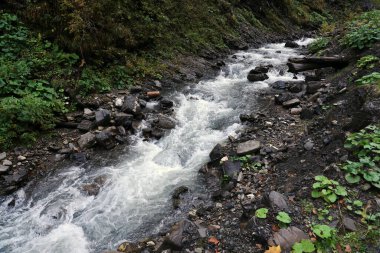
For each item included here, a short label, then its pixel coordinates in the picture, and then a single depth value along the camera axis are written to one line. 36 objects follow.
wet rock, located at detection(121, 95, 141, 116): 7.88
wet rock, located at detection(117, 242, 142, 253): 4.33
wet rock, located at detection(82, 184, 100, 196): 5.59
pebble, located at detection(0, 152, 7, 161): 6.06
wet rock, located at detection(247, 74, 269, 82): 10.88
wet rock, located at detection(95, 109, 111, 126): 7.27
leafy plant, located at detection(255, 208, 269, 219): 3.91
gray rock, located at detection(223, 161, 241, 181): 5.48
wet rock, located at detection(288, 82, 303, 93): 9.06
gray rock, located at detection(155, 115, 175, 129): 7.83
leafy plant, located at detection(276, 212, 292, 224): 3.75
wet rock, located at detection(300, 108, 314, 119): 7.10
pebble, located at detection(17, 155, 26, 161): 6.18
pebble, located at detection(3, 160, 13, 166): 5.95
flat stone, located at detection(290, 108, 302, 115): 7.55
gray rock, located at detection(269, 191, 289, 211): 4.02
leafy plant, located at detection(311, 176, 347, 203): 3.94
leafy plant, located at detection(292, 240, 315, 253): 3.32
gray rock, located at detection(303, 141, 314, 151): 5.55
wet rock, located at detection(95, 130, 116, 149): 6.83
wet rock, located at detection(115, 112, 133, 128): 7.46
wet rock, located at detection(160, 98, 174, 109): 8.70
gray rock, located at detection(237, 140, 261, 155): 6.02
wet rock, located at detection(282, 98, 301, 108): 7.92
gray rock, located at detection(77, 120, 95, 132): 7.18
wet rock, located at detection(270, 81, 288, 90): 9.83
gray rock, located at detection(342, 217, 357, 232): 3.51
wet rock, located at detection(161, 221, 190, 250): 4.03
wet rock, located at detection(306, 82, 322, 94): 8.53
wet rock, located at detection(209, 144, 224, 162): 6.24
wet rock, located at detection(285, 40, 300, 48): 16.81
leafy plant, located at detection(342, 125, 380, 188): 4.02
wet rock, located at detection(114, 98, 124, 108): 8.05
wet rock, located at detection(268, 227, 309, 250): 3.47
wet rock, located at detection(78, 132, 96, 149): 6.79
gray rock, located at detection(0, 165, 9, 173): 5.80
